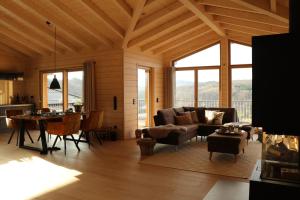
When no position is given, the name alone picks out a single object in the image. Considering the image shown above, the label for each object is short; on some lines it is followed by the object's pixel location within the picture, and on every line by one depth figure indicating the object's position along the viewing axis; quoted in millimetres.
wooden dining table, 5552
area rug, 4320
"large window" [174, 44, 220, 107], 8852
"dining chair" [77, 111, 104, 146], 6238
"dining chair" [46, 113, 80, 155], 5586
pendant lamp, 6469
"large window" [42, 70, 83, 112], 8727
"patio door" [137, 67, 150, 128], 8594
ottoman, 4773
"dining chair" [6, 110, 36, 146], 6734
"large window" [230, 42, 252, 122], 8308
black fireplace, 1786
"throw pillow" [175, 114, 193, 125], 7000
